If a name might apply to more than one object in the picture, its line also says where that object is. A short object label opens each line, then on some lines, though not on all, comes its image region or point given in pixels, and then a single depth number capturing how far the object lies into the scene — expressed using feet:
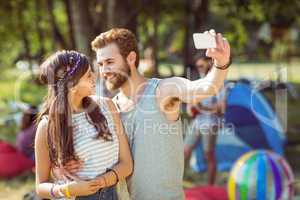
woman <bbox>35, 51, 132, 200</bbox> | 7.72
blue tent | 24.41
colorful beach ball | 16.25
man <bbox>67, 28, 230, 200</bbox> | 8.36
